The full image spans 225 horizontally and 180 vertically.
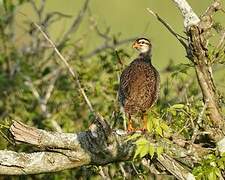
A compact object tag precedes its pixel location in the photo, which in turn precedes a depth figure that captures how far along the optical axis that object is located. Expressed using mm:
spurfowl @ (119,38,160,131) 13117
